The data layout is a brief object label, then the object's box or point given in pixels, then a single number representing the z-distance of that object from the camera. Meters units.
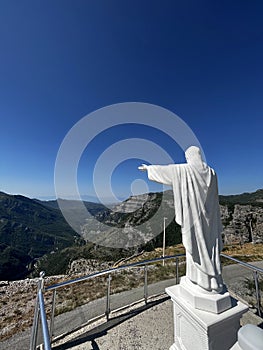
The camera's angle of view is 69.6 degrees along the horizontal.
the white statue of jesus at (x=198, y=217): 2.44
